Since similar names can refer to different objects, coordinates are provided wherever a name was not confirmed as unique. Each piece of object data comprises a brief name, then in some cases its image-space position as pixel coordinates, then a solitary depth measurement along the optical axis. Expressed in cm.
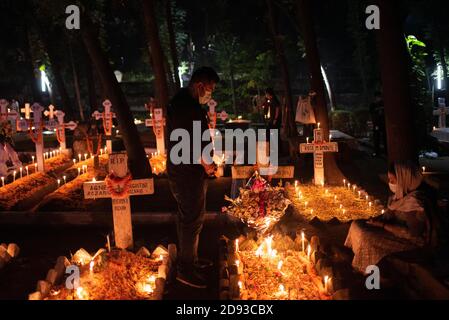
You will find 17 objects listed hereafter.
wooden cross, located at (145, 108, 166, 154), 1440
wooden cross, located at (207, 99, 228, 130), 1459
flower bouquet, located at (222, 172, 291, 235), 649
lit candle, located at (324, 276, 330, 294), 500
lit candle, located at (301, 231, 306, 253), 618
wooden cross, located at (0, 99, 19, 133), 1250
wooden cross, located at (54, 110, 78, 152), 1374
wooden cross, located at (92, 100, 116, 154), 1455
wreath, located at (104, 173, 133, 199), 660
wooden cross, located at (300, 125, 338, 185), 1053
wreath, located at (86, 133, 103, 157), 1397
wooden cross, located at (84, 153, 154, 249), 662
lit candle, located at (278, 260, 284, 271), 566
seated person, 546
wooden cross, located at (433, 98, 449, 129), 2008
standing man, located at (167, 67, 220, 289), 552
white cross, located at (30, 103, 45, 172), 1211
